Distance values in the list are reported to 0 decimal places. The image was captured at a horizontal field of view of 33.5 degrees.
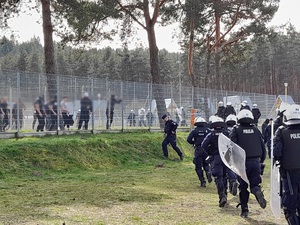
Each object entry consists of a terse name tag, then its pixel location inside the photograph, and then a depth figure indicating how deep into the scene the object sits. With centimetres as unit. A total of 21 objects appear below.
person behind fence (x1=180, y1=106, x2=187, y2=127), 2723
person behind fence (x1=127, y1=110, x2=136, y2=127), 2286
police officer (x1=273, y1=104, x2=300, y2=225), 742
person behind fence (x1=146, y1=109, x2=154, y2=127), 2400
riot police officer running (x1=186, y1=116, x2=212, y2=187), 1295
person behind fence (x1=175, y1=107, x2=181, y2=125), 2675
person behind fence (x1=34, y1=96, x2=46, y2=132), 1777
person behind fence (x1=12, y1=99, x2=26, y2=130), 1708
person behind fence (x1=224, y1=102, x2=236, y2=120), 2417
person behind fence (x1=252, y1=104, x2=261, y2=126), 2544
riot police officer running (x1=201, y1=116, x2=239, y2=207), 1036
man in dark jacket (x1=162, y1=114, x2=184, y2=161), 1995
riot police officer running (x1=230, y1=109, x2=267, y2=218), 896
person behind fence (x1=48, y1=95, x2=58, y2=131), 1844
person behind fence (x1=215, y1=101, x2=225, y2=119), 2494
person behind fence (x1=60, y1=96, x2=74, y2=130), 1886
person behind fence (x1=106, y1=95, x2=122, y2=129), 2133
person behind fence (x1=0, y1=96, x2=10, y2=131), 1677
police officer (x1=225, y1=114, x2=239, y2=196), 1081
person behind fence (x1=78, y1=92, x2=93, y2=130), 1970
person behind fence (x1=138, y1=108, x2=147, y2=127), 2352
